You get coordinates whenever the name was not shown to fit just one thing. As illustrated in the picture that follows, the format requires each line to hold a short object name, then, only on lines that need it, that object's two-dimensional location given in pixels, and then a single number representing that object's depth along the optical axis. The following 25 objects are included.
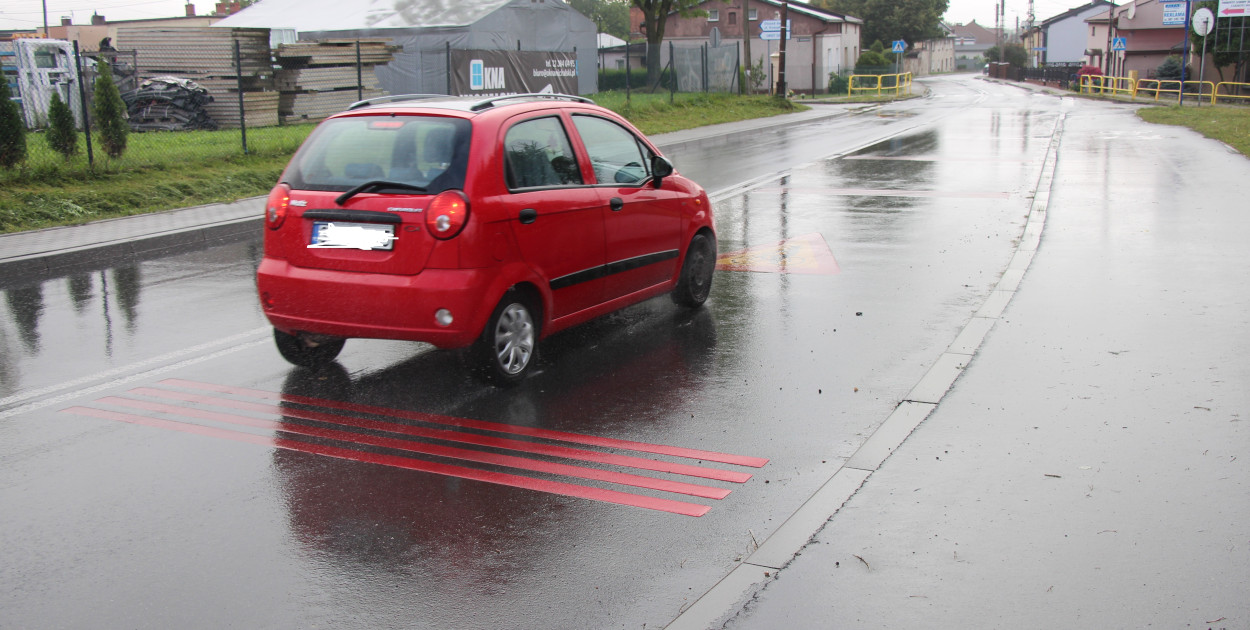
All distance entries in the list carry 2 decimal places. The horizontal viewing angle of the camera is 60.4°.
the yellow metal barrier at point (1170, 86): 54.88
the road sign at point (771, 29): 49.12
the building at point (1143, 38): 70.88
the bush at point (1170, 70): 59.12
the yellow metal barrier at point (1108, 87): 51.69
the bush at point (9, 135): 13.68
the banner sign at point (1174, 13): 46.47
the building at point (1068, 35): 102.69
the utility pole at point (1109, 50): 71.71
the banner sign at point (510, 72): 27.11
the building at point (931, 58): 104.47
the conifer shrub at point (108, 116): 14.98
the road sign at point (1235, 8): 38.25
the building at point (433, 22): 33.41
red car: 5.77
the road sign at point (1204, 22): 36.28
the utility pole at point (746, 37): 45.42
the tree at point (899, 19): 95.44
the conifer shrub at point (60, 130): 14.51
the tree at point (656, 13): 55.00
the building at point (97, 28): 75.56
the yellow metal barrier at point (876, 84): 63.47
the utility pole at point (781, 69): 43.89
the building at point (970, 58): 171.49
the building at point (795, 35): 69.50
